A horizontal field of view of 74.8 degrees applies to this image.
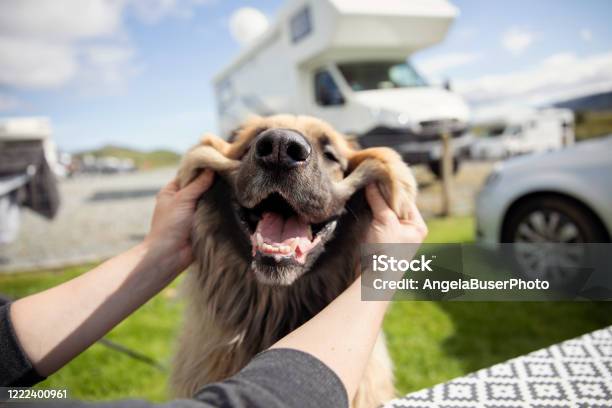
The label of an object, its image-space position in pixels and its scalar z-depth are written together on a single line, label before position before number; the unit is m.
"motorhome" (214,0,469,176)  8.22
